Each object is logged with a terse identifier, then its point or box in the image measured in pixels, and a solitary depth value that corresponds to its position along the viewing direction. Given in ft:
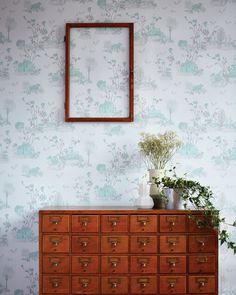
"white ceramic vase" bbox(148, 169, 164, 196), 12.23
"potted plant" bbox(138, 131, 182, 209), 12.24
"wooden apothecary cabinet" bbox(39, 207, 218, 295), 11.65
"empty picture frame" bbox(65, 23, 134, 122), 13.12
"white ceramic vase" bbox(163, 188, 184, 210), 11.87
